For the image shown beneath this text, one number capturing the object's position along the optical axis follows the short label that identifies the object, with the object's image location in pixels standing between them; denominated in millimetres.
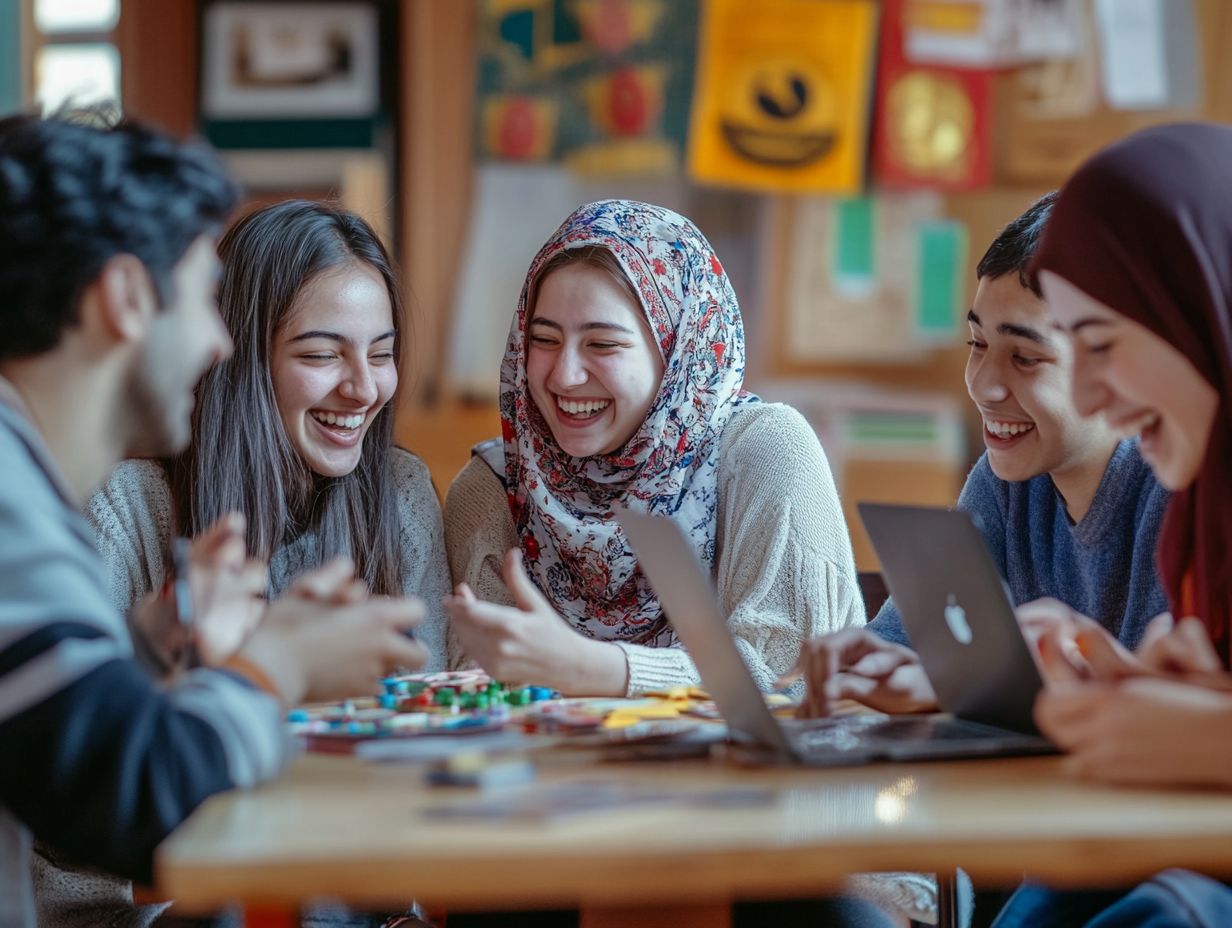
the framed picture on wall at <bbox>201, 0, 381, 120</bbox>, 4391
